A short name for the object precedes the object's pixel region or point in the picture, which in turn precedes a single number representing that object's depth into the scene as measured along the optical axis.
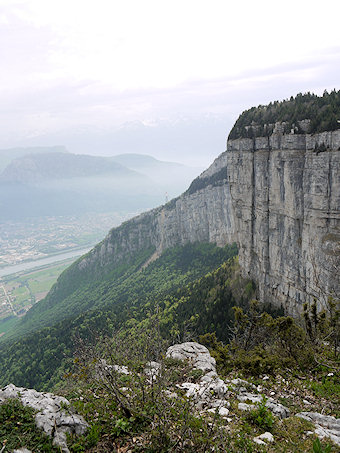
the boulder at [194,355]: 19.84
